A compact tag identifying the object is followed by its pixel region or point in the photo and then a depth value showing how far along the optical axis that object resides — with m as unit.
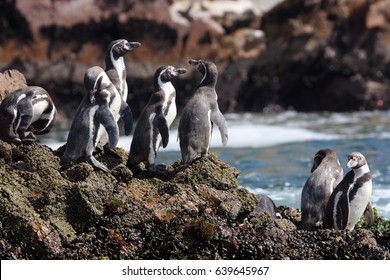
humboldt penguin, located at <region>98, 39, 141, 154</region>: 19.94
